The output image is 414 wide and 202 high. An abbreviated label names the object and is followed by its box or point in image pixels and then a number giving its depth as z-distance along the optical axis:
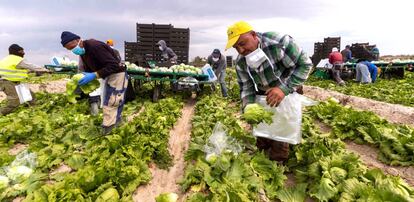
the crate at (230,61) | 34.28
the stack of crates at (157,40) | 13.18
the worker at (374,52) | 16.33
